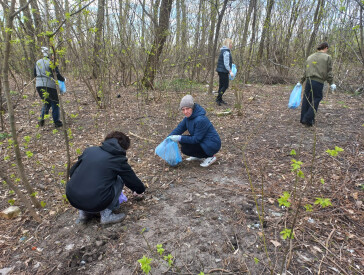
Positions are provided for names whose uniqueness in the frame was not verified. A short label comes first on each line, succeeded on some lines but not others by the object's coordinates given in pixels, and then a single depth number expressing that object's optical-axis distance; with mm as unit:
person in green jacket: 4328
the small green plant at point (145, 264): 1257
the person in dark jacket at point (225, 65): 5824
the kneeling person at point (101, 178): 2184
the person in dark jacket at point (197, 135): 3248
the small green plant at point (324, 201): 1424
